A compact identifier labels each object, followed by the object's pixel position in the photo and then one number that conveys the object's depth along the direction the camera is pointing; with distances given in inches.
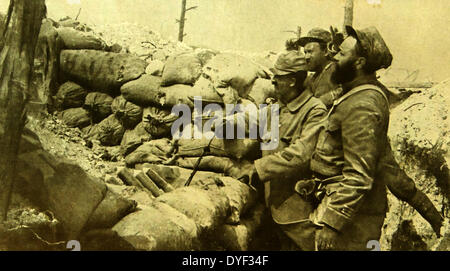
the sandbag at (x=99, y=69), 156.9
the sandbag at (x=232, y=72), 153.6
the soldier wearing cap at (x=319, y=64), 137.9
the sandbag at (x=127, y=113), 155.8
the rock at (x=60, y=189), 106.6
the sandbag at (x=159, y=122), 151.1
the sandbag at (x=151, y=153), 145.5
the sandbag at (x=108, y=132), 151.7
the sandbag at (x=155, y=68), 161.8
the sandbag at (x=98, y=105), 156.6
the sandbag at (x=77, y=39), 157.9
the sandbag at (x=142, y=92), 156.2
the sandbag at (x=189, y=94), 150.7
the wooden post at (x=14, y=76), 107.5
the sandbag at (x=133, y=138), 150.6
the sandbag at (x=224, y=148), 139.0
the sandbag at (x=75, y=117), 149.3
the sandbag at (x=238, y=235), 122.6
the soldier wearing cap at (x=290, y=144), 123.3
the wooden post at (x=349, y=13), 139.8
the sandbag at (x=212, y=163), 140.1
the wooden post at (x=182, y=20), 145.7
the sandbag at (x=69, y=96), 152.6
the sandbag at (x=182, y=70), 156.4
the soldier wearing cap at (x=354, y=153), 111.0
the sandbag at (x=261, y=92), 151.3
